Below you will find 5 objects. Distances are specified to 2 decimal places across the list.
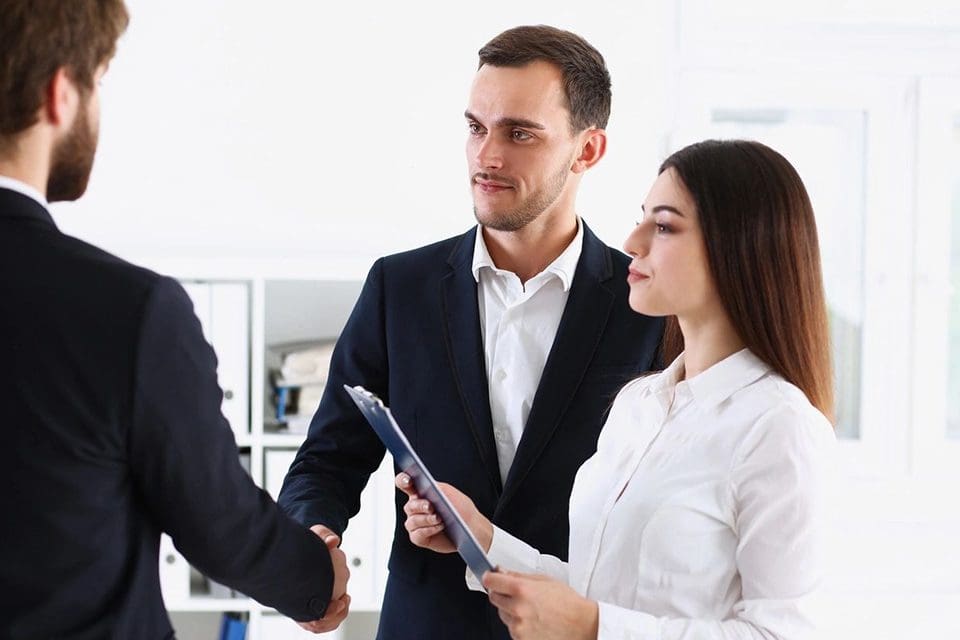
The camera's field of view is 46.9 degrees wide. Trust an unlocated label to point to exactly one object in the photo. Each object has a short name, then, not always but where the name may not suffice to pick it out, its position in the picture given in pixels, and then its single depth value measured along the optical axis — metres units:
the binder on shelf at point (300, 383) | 3.07
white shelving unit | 2.99
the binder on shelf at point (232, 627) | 3.06
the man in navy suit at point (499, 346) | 1.80
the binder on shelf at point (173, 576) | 3.00
